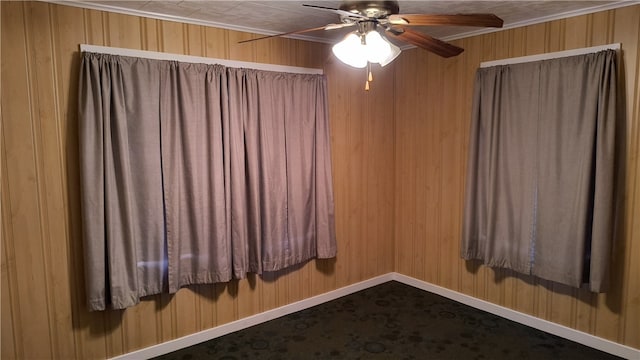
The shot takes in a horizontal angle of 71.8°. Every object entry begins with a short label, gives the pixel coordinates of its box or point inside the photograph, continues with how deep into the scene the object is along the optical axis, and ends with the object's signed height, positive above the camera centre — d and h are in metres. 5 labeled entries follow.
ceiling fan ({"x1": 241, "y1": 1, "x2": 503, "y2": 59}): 1.97 +0.52
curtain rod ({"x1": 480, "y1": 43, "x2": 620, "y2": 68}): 3.02 +0.55
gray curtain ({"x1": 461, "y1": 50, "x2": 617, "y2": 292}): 2.98 -0.29
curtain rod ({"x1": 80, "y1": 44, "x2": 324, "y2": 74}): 2.85 +0.55
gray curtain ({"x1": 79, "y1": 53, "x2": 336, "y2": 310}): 2.82 -0.29
